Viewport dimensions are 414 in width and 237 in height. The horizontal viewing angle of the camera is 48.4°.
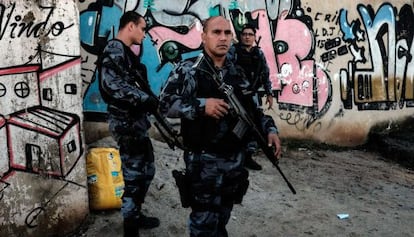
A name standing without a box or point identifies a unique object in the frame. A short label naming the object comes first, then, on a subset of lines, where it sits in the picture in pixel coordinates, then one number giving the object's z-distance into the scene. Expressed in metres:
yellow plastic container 3.84
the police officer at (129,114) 3.26
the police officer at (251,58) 5.07
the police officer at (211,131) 2.65
